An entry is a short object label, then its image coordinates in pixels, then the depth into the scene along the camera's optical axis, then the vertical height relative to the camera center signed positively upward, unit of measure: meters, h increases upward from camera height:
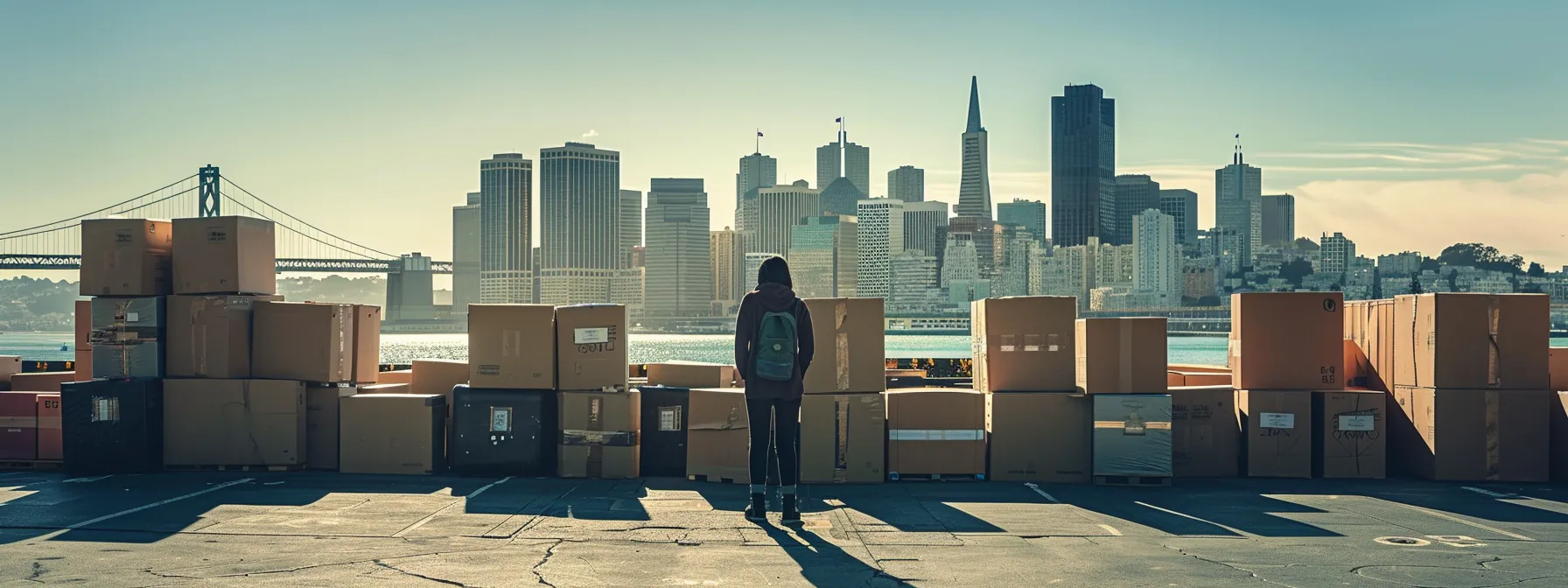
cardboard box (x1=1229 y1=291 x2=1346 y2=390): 9.51 -0.44
